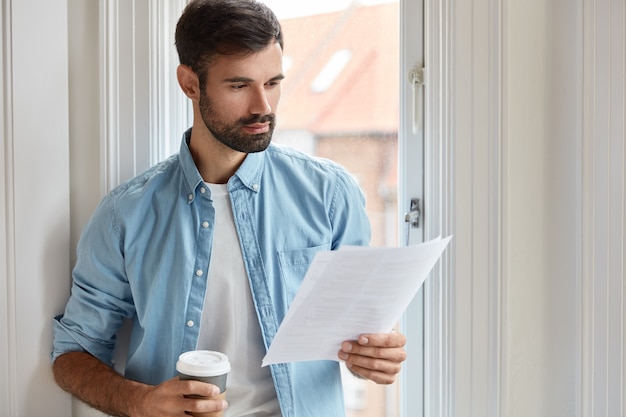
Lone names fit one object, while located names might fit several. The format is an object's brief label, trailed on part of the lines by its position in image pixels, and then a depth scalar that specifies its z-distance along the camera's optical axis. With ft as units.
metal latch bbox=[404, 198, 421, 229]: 4.48
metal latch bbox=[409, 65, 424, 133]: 4.49
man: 4.30
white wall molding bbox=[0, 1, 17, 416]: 4.81
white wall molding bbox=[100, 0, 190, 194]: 5.21
